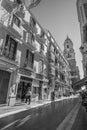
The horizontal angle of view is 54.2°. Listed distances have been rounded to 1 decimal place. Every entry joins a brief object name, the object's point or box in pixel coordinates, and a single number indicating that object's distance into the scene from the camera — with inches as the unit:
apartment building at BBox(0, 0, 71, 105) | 389.7
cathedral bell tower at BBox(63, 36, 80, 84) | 2203.5
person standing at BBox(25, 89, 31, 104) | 446.6
